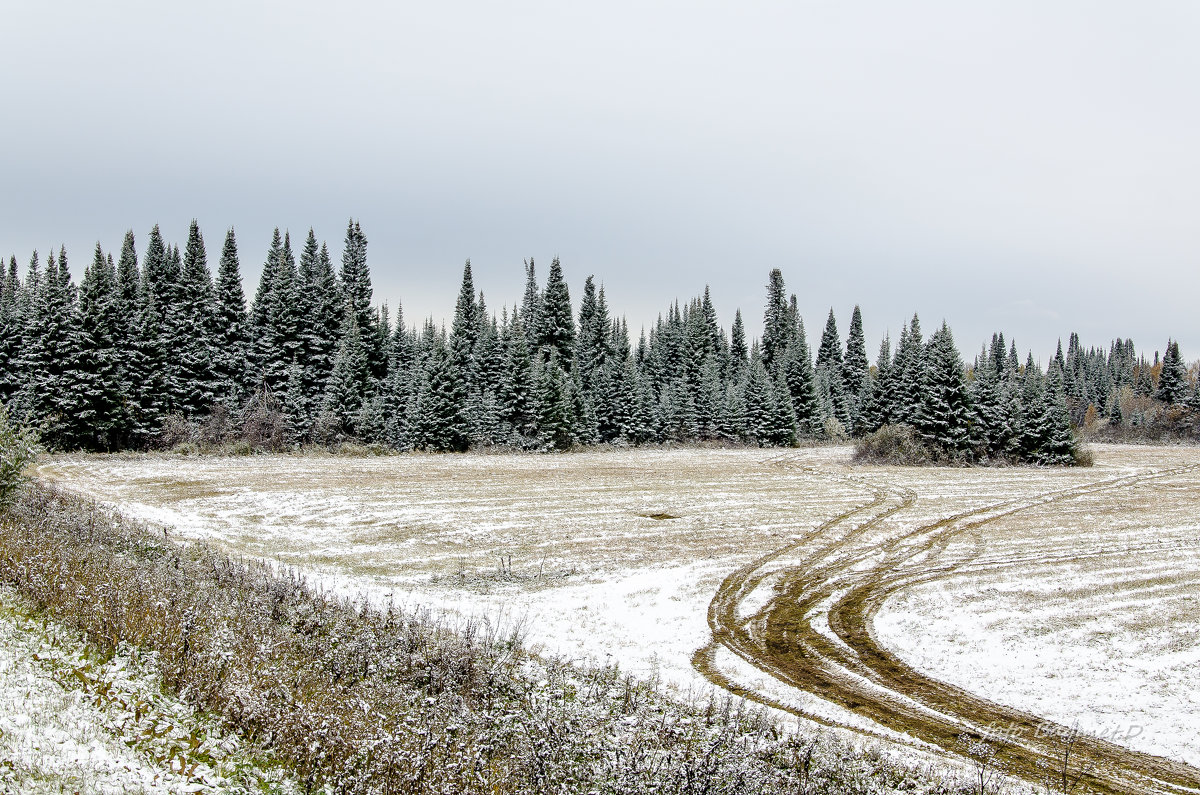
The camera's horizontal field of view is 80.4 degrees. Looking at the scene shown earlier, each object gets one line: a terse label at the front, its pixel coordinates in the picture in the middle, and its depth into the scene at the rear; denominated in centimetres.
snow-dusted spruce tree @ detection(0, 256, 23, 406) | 6047
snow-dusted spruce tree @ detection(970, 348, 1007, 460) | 5669
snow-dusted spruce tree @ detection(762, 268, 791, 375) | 11425
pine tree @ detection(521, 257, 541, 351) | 9131
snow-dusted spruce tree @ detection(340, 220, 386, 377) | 7388
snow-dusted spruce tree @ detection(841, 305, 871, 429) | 10481
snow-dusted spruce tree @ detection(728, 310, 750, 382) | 12294
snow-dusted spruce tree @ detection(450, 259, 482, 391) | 7362
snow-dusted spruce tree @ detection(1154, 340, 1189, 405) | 11671
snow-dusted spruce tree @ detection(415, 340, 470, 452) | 6525
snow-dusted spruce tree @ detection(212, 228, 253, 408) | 6378
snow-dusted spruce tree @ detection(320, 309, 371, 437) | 6338
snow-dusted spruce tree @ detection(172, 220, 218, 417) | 6153
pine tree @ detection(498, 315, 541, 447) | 6950
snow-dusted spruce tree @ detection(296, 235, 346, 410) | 6719
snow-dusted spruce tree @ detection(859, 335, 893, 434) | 8531
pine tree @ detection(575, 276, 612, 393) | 9438
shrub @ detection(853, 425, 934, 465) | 5512
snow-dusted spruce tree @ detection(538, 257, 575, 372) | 8969
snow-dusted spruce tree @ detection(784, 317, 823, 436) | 9103
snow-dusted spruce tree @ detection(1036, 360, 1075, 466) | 5578
